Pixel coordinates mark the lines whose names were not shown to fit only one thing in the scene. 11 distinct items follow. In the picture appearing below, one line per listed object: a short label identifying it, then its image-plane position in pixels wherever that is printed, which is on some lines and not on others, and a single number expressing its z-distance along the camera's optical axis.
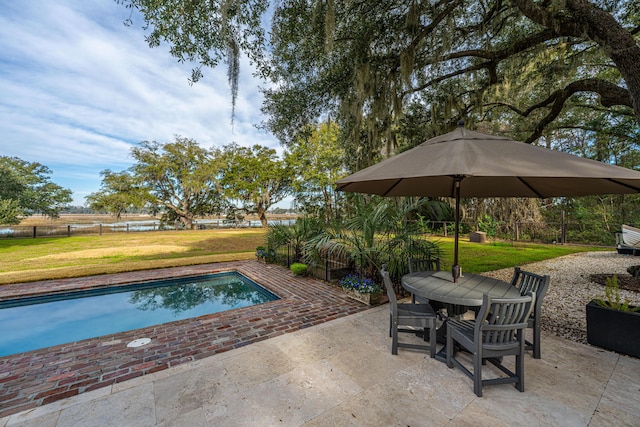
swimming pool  4.29
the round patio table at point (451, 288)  2.32
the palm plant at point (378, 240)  4.61
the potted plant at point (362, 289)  4.22
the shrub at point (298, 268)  6.06
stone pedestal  11.83
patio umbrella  1.83
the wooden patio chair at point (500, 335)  1.96
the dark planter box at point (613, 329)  2.57
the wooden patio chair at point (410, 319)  2.55
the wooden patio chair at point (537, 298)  2.43
